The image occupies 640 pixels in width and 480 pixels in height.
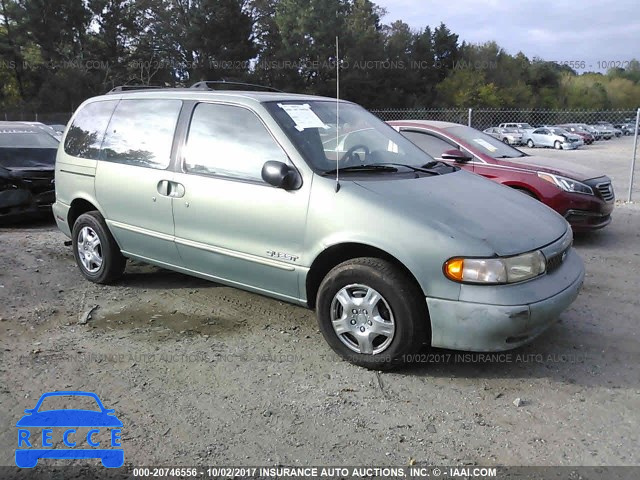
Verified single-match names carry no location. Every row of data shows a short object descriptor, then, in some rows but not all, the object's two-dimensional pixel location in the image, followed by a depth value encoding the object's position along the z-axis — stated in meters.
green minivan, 3.27
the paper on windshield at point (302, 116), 4.04
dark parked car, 7.74
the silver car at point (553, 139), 34.00
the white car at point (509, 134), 35.61
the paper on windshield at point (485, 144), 7.52
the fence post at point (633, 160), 10.05
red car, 6.78
